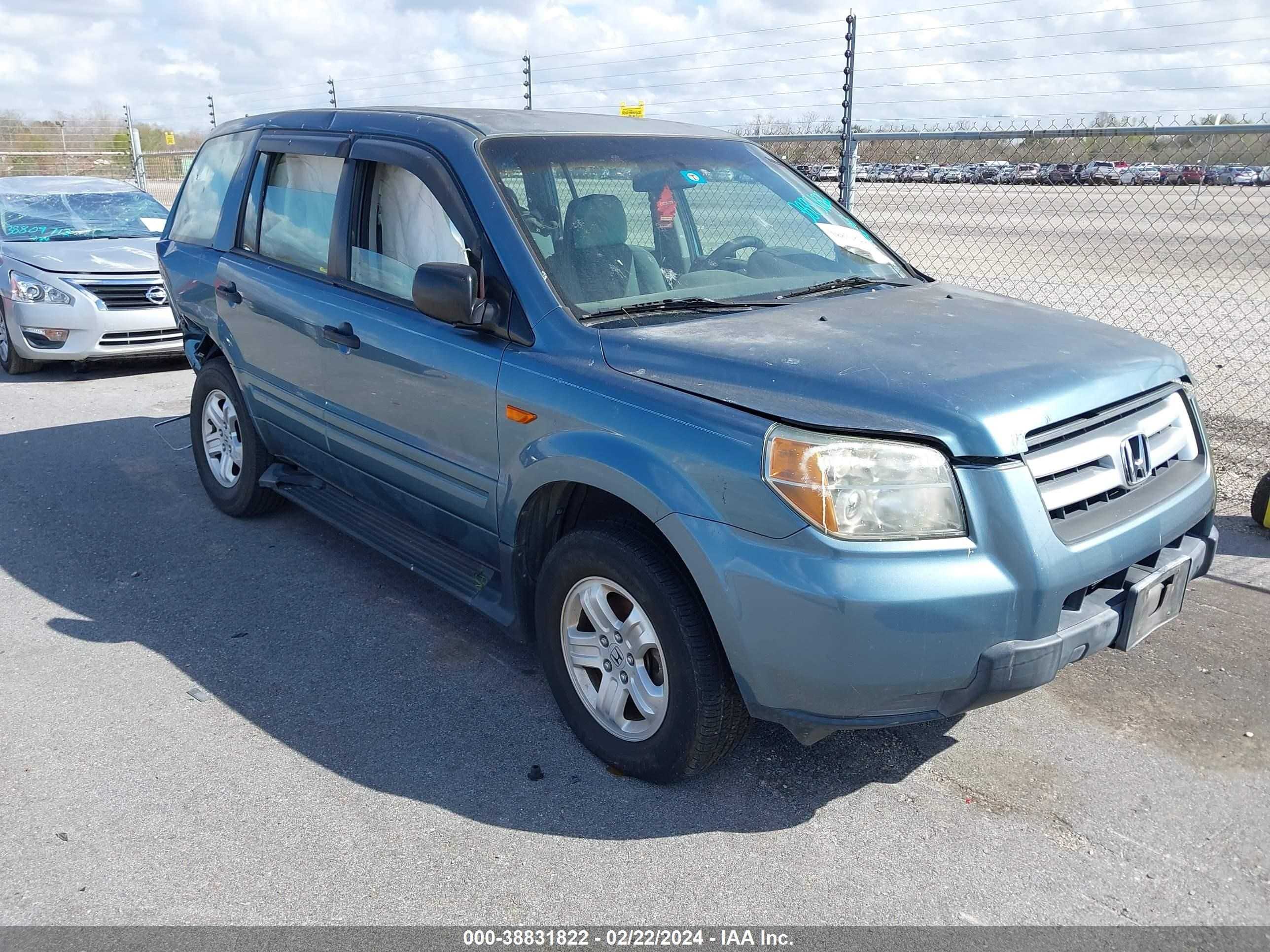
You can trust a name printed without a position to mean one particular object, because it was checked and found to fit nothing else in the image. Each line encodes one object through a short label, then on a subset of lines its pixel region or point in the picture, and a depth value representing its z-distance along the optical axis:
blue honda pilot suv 2.59
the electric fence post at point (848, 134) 7.02
